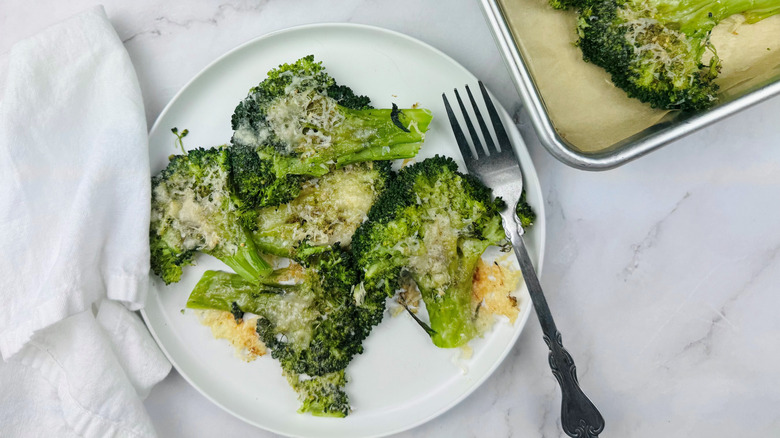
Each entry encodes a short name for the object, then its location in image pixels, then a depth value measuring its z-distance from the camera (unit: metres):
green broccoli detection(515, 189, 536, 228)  0.46
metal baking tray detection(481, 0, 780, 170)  0.42
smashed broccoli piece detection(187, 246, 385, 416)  0.47
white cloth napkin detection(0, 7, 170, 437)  0.46
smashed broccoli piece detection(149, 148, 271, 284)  0.47
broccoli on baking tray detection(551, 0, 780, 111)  0.44
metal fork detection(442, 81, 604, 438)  0.46
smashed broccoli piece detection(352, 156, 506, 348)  0.46
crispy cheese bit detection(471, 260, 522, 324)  0.47
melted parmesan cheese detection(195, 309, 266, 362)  0.48
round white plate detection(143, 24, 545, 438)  0.47
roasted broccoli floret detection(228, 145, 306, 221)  0.46
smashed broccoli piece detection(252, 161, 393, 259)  0.47
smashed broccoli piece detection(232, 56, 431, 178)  0.46
